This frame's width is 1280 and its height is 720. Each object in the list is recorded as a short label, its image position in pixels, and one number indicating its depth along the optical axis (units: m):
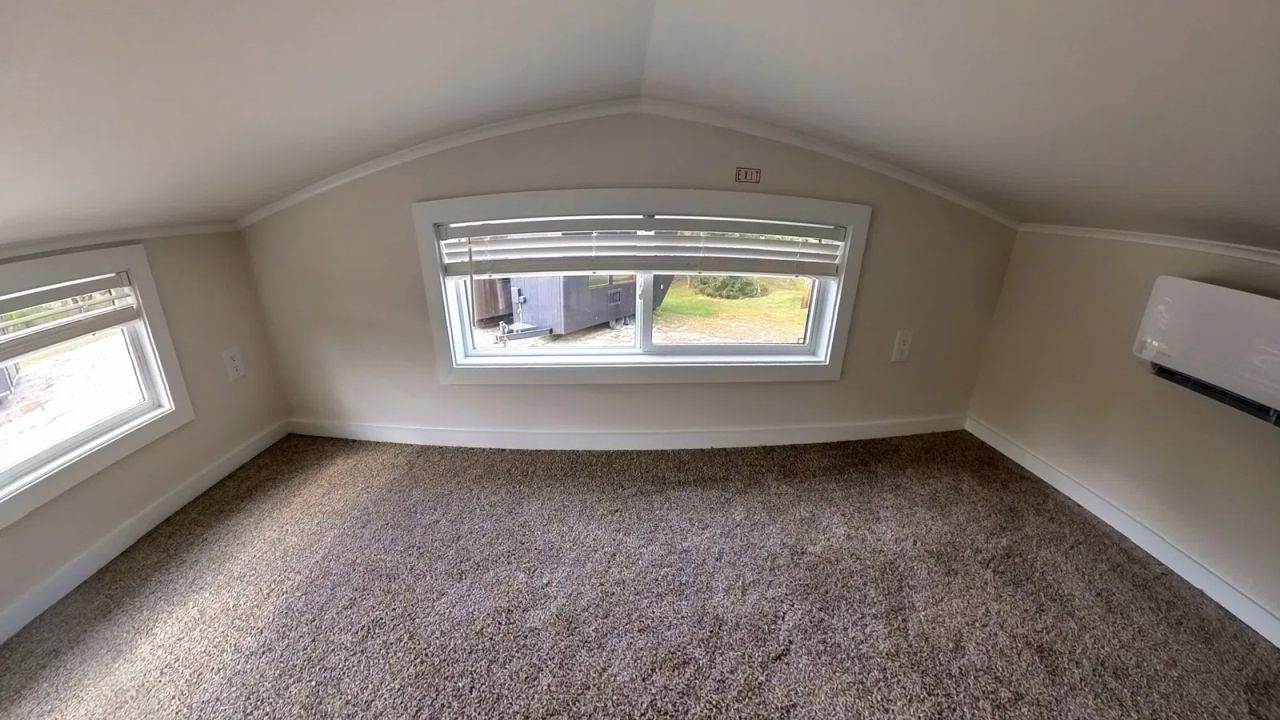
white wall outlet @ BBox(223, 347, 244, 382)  2.09
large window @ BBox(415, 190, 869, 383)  1.96
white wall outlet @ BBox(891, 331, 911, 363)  2.28
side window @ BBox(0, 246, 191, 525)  1.41
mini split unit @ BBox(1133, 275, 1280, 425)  1.29
